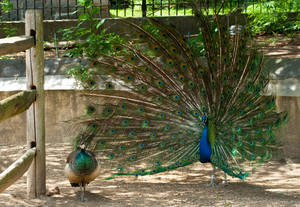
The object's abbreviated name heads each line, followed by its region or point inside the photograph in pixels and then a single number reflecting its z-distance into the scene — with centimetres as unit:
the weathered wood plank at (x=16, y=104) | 740
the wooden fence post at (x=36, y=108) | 879
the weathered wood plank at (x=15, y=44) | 751
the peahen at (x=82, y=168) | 894
